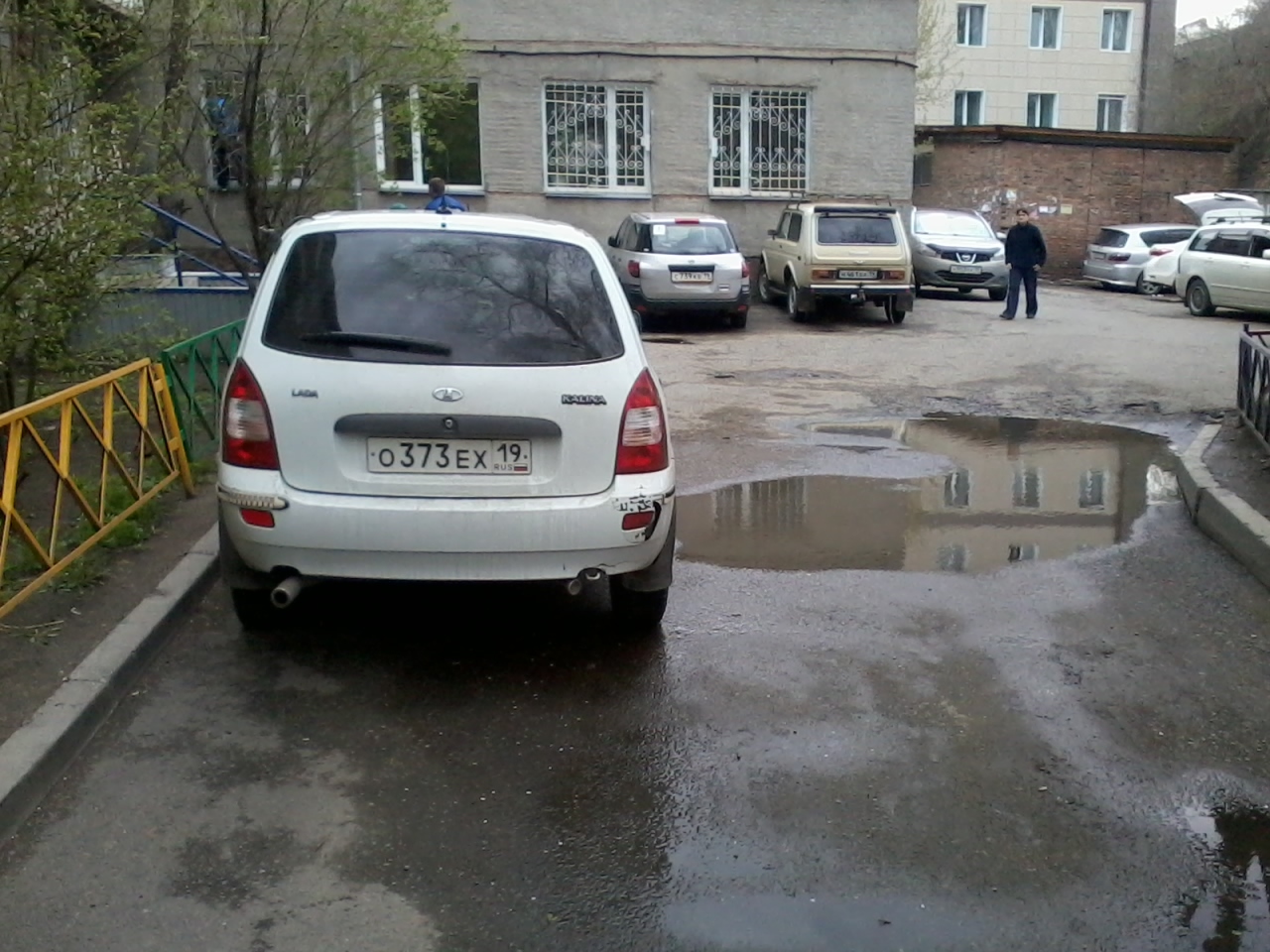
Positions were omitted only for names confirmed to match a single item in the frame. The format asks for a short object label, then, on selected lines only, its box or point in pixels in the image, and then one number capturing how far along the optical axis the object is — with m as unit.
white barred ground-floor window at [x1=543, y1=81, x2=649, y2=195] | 21.83
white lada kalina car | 4.70
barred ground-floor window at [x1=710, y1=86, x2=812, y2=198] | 22.27
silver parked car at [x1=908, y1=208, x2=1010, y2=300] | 22.75
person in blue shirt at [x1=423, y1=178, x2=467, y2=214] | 14.08
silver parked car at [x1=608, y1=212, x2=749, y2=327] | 17.94
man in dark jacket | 18.73
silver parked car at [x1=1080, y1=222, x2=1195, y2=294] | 26.25
